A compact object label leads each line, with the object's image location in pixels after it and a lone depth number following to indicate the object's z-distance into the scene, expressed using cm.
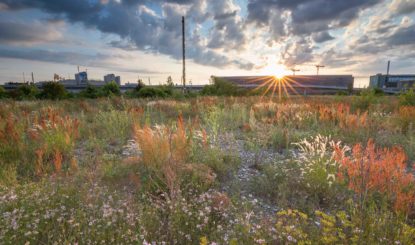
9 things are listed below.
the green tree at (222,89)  3171
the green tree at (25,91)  2742
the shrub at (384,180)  239
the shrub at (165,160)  311
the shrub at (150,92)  2388
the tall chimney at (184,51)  2532
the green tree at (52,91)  2619
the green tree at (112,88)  2873
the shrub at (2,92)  2730
